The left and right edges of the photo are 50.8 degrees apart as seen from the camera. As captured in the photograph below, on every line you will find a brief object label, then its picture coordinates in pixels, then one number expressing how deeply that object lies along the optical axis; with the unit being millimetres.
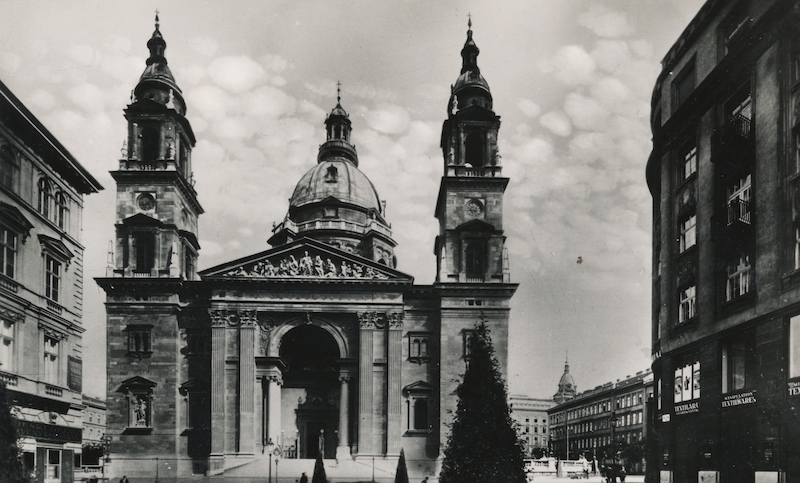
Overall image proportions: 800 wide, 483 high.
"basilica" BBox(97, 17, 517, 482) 57312
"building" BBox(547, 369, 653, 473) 99812
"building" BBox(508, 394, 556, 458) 178750
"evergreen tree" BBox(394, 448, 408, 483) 45159
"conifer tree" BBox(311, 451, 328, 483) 44016
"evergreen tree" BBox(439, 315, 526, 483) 30391
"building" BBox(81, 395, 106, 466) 115238
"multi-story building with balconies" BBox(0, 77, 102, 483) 27844
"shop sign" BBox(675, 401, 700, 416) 29562
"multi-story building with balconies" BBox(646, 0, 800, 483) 23781
